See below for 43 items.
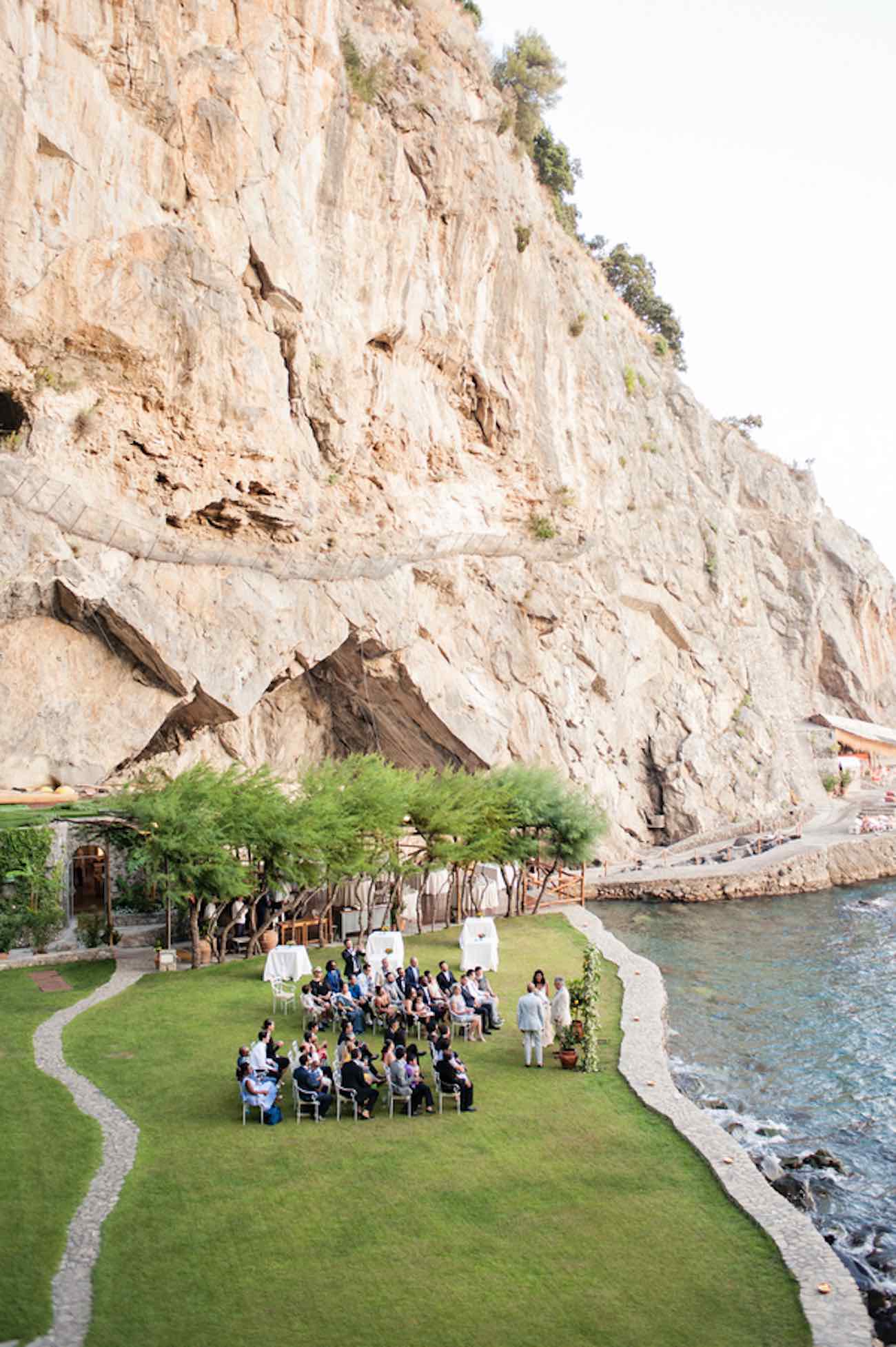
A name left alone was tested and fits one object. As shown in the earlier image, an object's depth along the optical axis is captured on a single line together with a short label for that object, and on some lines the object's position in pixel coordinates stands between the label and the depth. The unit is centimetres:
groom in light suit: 1828
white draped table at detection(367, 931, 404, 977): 2438
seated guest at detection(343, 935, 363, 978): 2273
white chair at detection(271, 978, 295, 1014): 2186
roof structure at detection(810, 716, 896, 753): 7862
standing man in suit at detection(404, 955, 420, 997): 2078
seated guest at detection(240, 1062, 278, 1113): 1568
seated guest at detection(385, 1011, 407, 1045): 1681
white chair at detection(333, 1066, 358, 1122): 1602
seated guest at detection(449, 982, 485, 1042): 2008
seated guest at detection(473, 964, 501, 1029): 2103
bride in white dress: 1886
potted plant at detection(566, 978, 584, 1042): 1911
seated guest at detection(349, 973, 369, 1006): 2069
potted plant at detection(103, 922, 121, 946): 2778
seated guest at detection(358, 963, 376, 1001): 2108
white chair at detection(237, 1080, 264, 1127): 1567
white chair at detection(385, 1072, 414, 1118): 1619
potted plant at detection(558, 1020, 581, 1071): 1845
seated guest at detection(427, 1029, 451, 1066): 1650
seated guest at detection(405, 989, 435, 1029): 1955
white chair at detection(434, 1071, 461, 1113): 1636
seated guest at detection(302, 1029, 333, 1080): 1627
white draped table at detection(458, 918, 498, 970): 2498
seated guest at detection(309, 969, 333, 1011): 2038
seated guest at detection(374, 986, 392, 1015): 1980
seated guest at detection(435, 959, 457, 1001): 2097
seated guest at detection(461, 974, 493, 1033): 2048
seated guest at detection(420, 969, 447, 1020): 1995
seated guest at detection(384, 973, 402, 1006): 2069
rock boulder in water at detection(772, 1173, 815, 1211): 1641
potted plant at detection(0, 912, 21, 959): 2655
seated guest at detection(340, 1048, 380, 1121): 1612
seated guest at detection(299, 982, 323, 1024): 2017
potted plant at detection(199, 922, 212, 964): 2670
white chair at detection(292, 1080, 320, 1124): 1586
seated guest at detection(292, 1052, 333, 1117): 1592
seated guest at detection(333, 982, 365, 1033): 1986
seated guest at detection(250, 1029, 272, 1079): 1628
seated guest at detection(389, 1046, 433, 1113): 1612
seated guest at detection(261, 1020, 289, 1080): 1661
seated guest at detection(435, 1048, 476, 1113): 1625
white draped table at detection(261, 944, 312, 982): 2373
